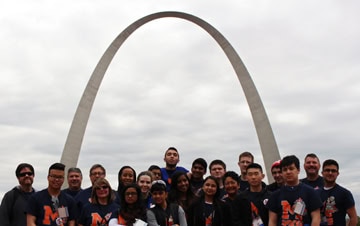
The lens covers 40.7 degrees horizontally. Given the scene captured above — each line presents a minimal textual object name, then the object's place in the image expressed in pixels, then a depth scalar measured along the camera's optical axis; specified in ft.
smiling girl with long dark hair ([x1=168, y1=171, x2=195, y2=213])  24.48
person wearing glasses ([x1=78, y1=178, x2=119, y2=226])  22.40
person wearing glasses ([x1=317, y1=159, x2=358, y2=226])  23.16
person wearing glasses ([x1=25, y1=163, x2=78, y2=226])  21.67
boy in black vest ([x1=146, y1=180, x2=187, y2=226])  22.13
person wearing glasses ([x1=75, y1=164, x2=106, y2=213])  25.08
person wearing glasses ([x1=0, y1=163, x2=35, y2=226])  24.32
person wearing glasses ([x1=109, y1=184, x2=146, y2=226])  20.71
